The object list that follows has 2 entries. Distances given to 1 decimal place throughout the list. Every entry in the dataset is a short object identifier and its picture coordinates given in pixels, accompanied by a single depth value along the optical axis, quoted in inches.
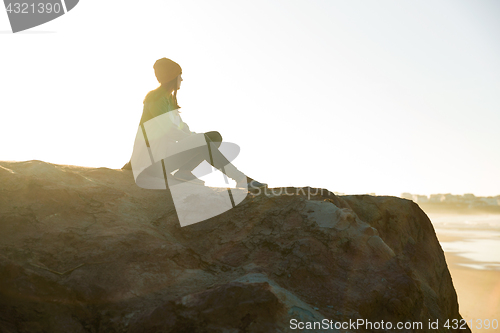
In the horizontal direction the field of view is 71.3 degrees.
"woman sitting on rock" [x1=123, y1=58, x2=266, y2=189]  163.8
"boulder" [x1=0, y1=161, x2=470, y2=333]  91.6
